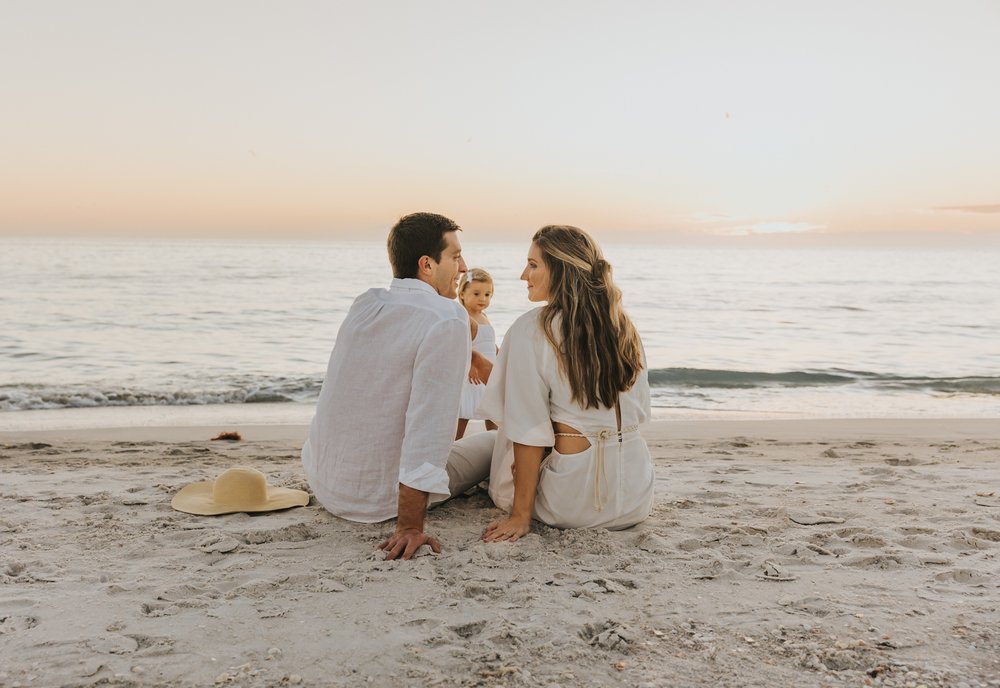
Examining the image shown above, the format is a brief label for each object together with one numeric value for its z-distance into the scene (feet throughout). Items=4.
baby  20.54
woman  11.86
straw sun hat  13.84
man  11.63
